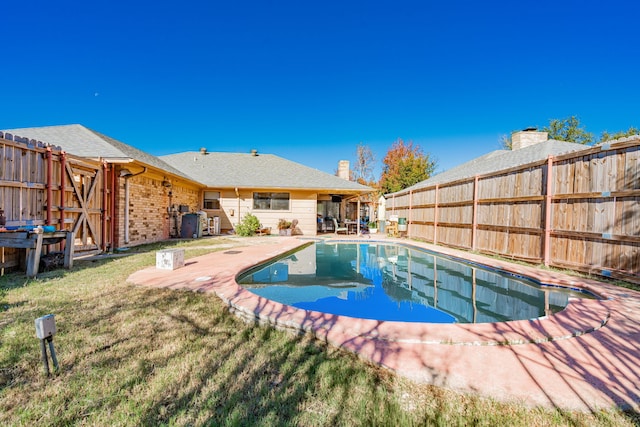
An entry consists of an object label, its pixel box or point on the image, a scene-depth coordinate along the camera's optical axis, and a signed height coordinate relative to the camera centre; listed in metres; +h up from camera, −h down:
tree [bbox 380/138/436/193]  26.97 +4.50
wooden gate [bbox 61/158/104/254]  6.77 -0.02
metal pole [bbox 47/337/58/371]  2.11 -1.14
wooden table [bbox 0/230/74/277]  5.04 -0.73
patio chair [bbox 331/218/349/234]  15.76 -1.13
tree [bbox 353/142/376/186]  34.25 +5.56
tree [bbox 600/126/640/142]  24.85 +7.52
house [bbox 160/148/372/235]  14.84 +0.91
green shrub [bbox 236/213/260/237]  13.95 -0.92
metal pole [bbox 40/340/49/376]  2.06 -1.14
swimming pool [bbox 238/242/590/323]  4.25 -1.51
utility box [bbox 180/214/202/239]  12.67 -0.90
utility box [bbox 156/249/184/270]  5.78 -1.10
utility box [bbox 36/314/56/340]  1.96 -0.88
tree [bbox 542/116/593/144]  28.66 +8.66
